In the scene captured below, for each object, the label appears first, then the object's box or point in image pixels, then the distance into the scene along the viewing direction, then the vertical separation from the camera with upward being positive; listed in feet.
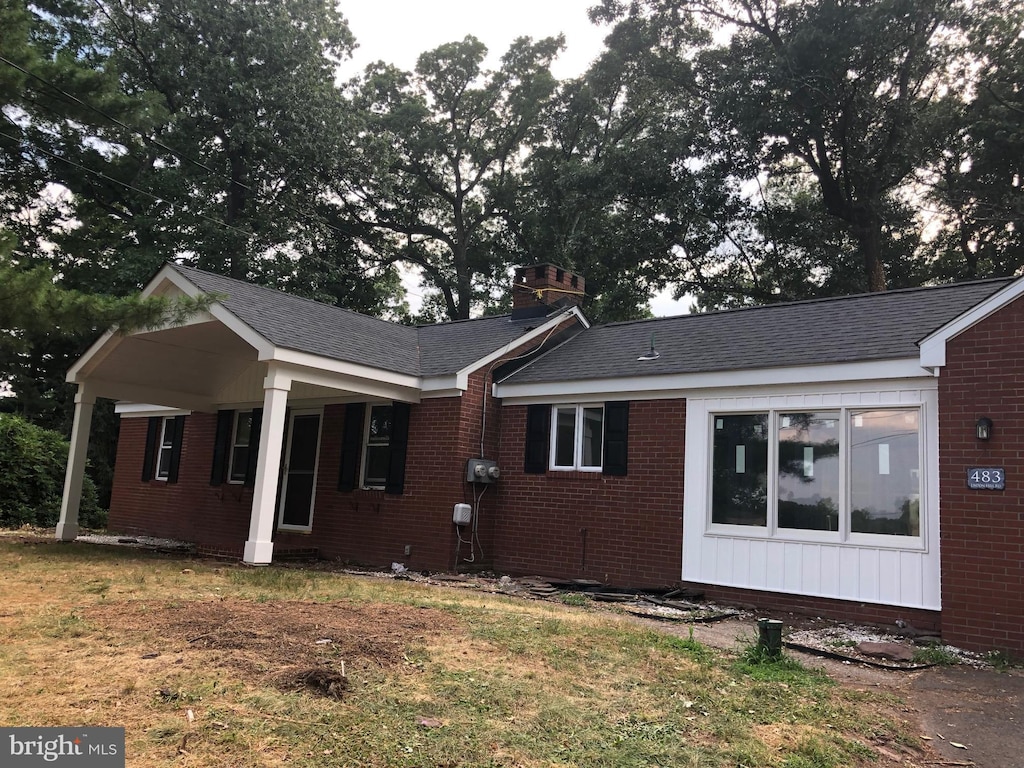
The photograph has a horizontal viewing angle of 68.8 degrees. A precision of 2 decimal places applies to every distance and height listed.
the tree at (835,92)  65.26 +38.37
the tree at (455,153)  96.27 +43.30
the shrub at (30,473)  52.49 -1.02
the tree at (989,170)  65.10 +32.03
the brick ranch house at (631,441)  24.95 +2.36
